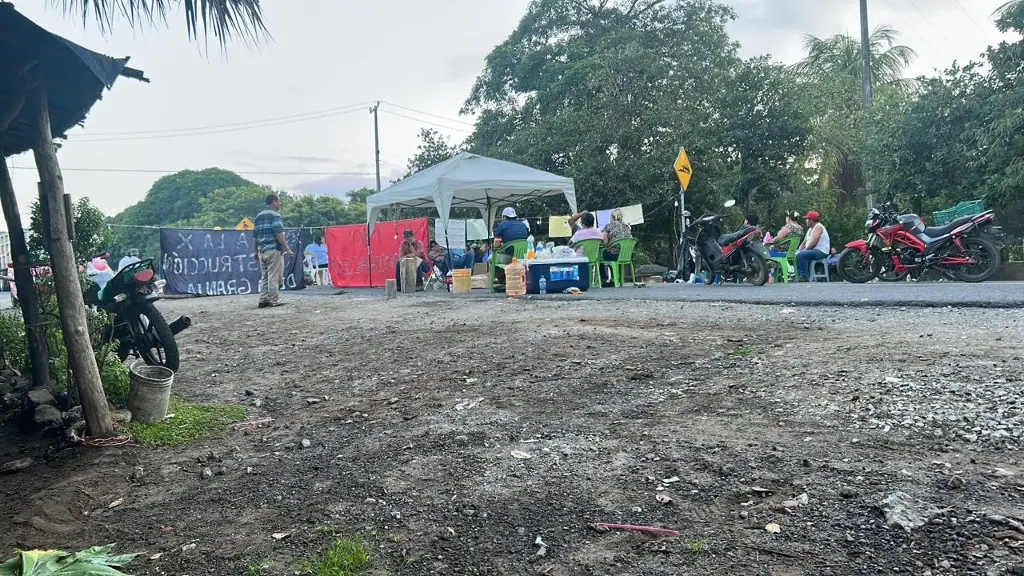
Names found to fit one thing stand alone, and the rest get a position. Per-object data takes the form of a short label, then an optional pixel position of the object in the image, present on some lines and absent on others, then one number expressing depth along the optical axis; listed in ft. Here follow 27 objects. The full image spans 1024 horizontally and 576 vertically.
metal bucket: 13.32
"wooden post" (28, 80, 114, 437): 12.04
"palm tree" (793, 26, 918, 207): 64.18
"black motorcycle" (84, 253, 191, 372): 16.75
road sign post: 40.04
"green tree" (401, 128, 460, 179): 87.35
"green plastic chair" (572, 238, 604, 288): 36.83
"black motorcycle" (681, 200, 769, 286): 34.55
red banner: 51.90
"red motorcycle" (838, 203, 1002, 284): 30.73
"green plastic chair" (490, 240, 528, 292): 37.29
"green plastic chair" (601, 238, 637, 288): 37.47
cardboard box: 40.52
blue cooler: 33.53
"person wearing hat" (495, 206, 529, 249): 38.06
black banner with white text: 54.29
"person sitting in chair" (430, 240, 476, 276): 48.59
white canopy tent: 39.58
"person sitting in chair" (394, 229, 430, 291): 45.80
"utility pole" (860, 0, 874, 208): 54.37
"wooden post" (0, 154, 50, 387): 14.11
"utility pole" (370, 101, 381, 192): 118.73
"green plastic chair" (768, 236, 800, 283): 38.97
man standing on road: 35.27
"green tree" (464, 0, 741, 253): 60.34
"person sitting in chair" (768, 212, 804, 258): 39.29
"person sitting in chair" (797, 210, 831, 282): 39.94
